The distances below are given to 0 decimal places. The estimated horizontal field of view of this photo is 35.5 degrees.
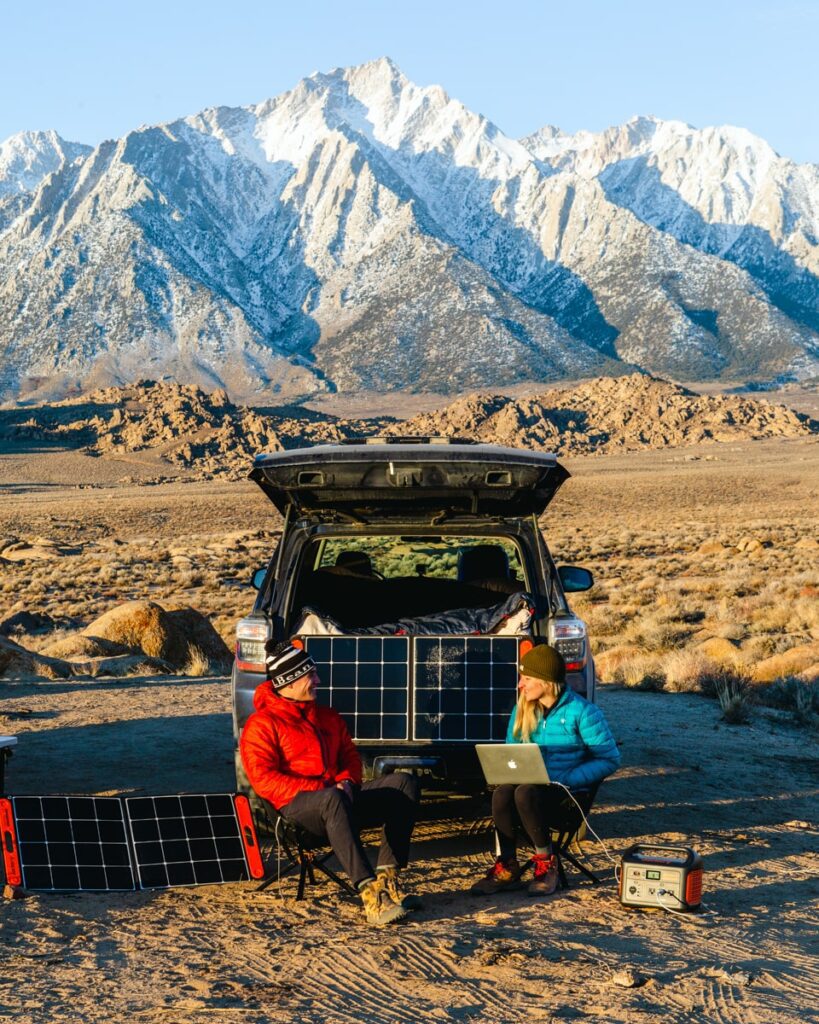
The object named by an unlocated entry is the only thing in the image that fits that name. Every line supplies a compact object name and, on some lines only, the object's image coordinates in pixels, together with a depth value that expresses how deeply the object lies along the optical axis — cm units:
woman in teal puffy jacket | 675
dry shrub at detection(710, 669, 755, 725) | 1280
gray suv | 734
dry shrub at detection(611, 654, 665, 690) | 1542
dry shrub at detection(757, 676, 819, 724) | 1321
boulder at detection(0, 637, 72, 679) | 1647
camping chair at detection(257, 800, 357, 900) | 656
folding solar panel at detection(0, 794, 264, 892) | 661
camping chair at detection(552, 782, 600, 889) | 688
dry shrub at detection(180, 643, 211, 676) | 1725
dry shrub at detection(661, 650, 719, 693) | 1517
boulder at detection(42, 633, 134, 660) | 1825
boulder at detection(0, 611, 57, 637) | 2275
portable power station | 630
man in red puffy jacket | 645
